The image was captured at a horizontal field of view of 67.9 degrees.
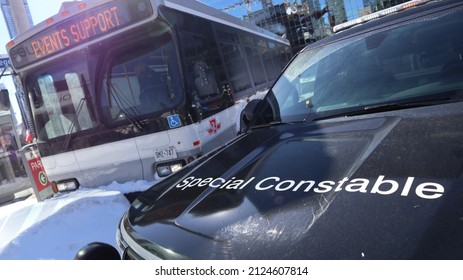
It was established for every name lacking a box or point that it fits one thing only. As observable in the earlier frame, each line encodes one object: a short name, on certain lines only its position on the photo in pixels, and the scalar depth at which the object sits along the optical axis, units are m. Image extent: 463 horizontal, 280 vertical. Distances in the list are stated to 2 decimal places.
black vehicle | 1.13
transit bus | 4.07
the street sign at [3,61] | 8.28
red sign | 5.84
